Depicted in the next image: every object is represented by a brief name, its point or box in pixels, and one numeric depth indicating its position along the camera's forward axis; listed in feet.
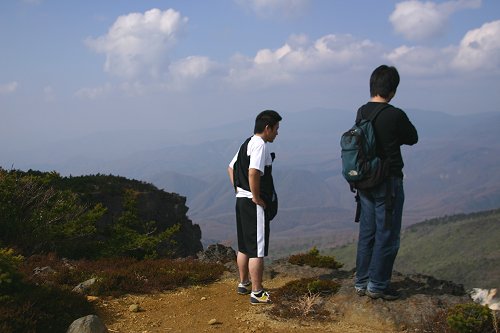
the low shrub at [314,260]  34.96
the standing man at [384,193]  21.72
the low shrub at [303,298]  23.75
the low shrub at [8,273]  20.81
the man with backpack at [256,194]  23.12
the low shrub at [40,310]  19.25
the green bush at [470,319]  19.79
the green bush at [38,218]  35.73
